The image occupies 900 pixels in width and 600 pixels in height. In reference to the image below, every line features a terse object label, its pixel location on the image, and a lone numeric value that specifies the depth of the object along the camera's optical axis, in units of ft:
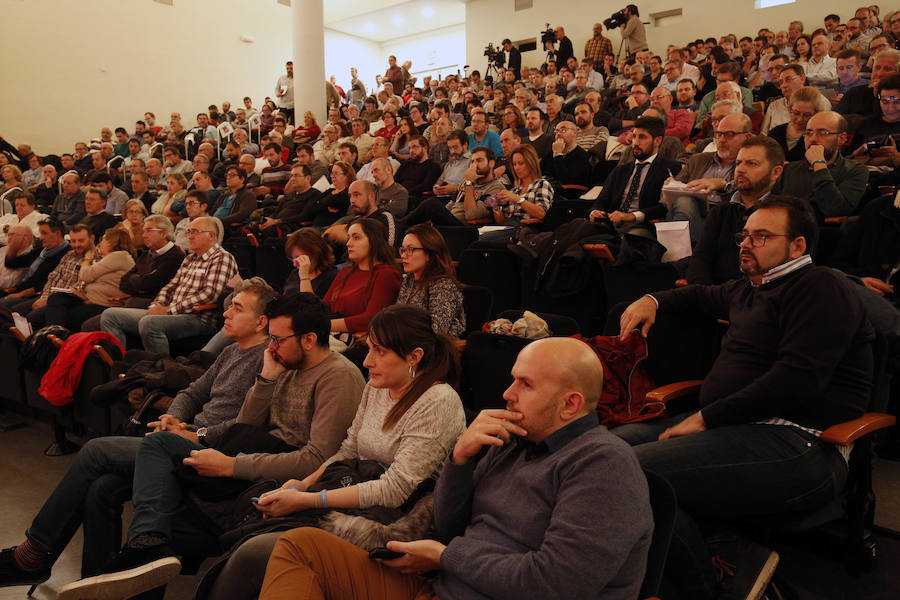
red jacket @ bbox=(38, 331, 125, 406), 10.34
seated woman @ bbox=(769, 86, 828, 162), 11.73
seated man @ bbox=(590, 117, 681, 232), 11.28
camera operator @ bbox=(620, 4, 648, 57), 38.27
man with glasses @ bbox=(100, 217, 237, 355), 11.98
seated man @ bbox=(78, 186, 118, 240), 19.06
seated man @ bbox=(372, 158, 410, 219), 16.26
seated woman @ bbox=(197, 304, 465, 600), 5.25
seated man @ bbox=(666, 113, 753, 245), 10.50
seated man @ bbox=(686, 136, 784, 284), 8.30
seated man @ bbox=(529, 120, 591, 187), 15.35
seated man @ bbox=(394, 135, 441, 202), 18.85
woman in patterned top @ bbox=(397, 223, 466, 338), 9.11
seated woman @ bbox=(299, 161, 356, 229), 17.49
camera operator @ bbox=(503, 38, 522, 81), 43.24
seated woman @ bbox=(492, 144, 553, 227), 12.98
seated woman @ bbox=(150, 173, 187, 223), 21.70
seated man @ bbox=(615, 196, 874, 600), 5.24
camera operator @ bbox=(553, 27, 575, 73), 39.70
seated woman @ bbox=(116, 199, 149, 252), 17.33
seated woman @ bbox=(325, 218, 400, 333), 10.36
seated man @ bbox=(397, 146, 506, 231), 14.40
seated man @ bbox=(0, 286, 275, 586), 6.51
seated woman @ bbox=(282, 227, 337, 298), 11.62
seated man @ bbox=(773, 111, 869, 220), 9.66
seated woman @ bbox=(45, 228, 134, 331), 13.97
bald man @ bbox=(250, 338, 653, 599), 3.66
